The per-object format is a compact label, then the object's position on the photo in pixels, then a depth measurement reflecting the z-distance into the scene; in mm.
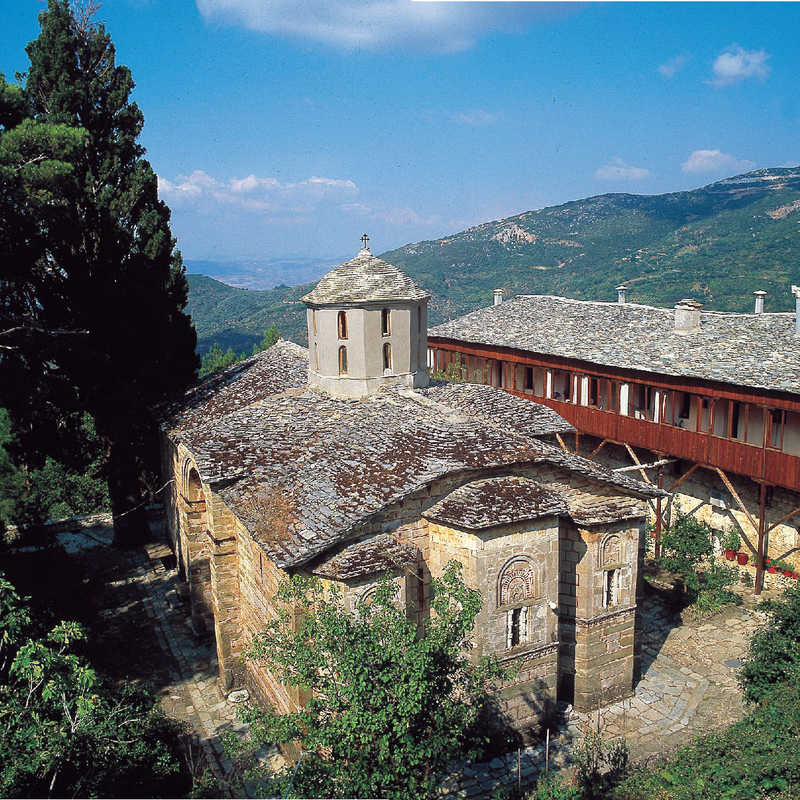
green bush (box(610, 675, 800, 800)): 8648
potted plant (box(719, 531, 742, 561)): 20938
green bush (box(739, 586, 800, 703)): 12688
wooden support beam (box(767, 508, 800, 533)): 19064
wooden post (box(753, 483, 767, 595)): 19125
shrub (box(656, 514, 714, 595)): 19203
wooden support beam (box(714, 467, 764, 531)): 19859
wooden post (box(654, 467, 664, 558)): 21408
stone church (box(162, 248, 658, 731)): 11648
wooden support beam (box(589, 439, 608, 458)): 24067
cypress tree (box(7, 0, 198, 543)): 20094
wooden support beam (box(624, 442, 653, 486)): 22422
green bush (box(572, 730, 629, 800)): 10805
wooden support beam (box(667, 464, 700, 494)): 21091
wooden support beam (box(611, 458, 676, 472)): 20558
